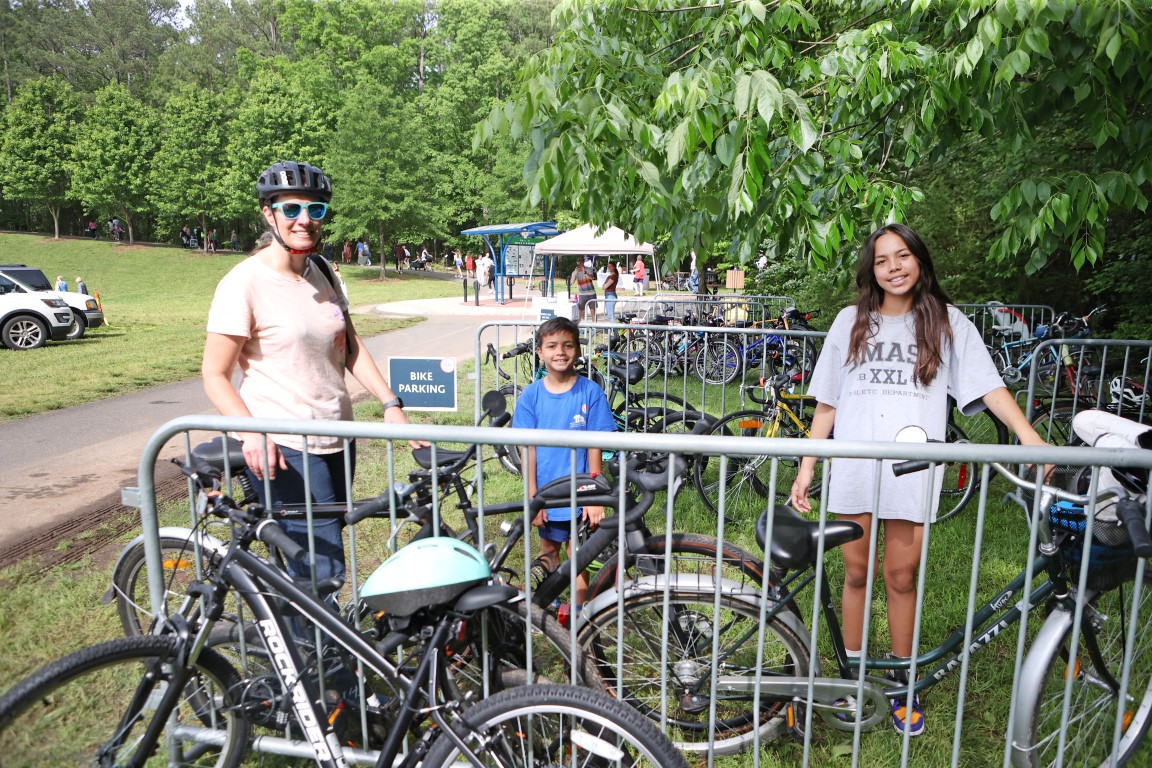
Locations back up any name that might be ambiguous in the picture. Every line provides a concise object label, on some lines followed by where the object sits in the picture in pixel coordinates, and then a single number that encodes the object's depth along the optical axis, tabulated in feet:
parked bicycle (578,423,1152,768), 7.14
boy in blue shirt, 11.13
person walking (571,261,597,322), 60.93
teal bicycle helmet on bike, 6.42
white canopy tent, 68.13
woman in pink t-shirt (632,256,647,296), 102.01
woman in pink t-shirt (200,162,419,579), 8.44
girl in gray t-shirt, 9.25
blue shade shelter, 83.82
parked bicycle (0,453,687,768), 6.27
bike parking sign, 16.62
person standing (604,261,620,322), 74.02
